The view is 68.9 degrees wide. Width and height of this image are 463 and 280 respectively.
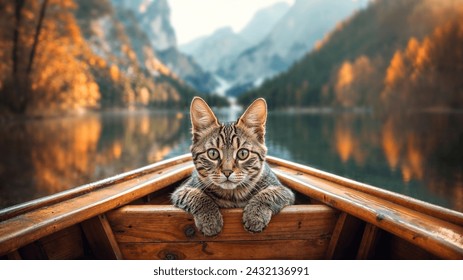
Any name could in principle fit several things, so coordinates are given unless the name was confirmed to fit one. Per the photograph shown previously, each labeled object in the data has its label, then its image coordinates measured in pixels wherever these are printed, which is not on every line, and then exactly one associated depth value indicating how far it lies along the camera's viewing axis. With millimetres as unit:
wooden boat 443
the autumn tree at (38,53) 10156
